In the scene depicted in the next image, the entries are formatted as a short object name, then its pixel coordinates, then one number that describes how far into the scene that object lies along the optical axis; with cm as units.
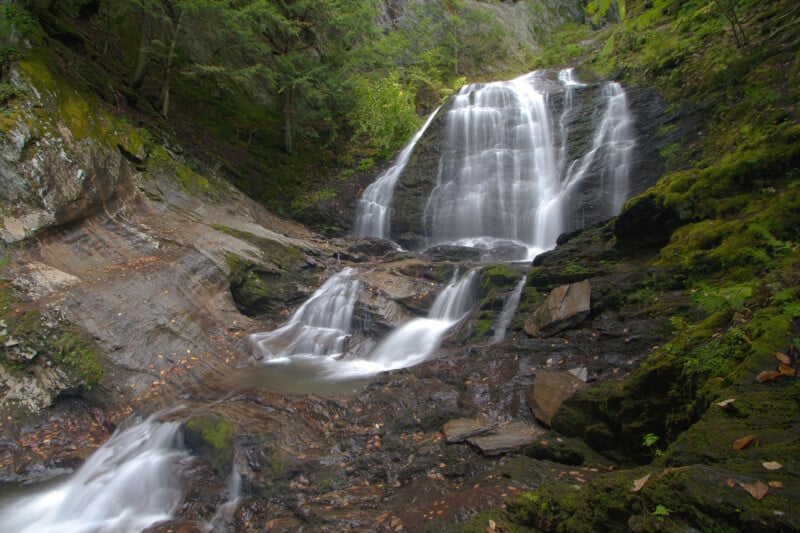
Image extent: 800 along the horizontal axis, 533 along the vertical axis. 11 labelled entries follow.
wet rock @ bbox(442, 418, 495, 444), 479
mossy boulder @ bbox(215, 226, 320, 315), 948
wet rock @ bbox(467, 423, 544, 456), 439
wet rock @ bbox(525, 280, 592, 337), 643
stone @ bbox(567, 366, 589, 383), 528
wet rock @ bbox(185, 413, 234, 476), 501
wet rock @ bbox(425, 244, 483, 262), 1213
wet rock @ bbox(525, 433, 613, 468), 380
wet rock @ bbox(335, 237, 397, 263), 1228
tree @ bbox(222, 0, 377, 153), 1346
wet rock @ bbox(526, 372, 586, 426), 488
